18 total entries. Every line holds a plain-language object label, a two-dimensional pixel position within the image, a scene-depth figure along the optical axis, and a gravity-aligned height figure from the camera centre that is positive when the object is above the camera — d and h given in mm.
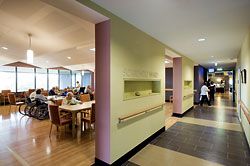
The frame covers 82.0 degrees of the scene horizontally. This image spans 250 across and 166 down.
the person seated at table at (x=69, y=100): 4895 -579
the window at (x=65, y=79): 13658 +450
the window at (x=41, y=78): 11797 +466
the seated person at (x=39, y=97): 6168 -576
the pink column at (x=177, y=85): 6180 -86
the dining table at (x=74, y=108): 4060 -721
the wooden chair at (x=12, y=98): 7562 -757
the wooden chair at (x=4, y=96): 9245 -782
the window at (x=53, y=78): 12669 +503
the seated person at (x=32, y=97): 6544 -613
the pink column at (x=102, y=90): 2486 -121
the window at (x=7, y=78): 9992 +413
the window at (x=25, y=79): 10766 +372
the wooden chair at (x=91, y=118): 3953 -990
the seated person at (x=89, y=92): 8484 -543
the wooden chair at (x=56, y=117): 3783 -901
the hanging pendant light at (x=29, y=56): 4238 +815
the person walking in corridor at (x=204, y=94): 8853 -700
